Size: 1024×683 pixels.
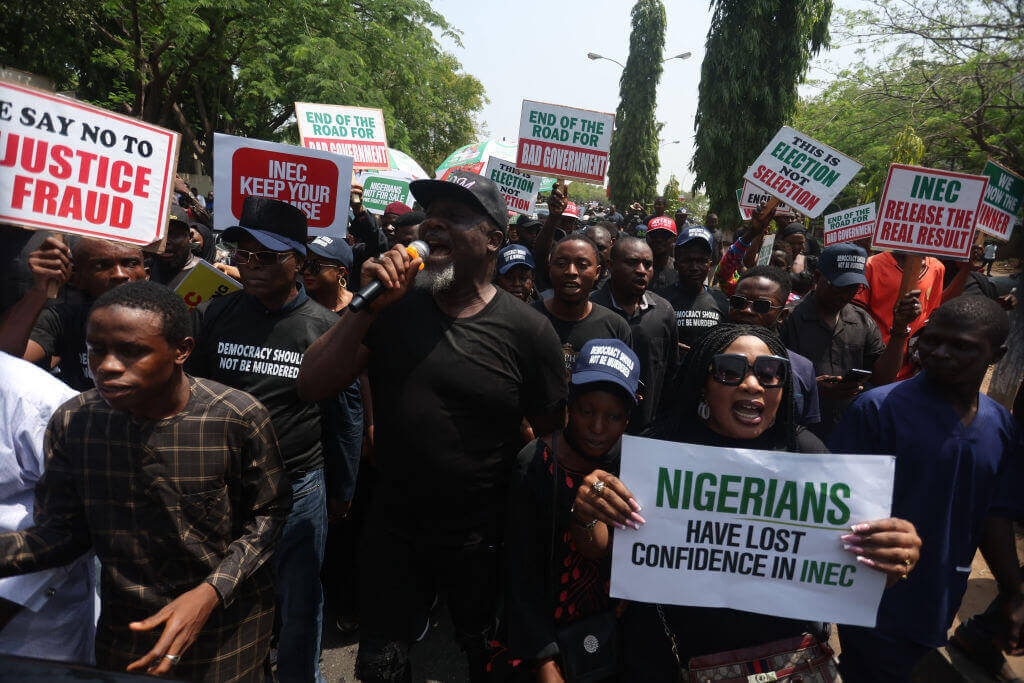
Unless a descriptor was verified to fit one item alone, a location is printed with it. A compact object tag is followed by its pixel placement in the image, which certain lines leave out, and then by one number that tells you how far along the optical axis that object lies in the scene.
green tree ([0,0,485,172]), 15.46
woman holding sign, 1.90
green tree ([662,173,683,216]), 36.01
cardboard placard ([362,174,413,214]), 8.80
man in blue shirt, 2.37
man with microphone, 2.39
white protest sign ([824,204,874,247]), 7.85
